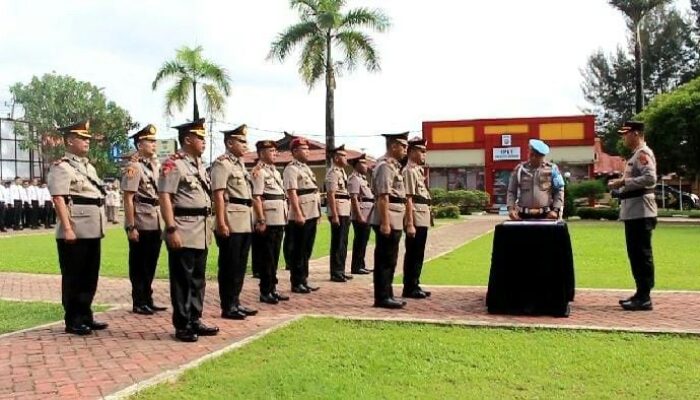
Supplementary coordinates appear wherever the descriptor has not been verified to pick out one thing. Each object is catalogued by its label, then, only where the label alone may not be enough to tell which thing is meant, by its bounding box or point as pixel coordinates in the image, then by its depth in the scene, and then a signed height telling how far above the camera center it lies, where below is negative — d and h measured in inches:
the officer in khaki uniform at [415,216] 308.6 -5.9
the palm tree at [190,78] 1147.6 +200.3
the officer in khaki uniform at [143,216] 296.8 -4.3
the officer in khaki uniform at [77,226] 250.5 -7.0
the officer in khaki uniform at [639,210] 282.8 -3.9
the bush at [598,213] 991.4 -17.1
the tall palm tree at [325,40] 1103.0 +248.1
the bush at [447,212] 1121.4 -15.0
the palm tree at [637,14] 1219.2 +315.9
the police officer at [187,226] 235.8 -7.0
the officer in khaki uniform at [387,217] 291.1 -5.6
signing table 267.3 -25.3
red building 1395.2 +106.1
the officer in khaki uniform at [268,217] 312.3 -5.3
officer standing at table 293.6 +5.0
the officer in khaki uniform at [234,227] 271.1 -8.7
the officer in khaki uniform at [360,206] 408.5 -1.7
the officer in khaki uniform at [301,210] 347.6 -3.2
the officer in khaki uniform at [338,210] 390.9 -3.7
